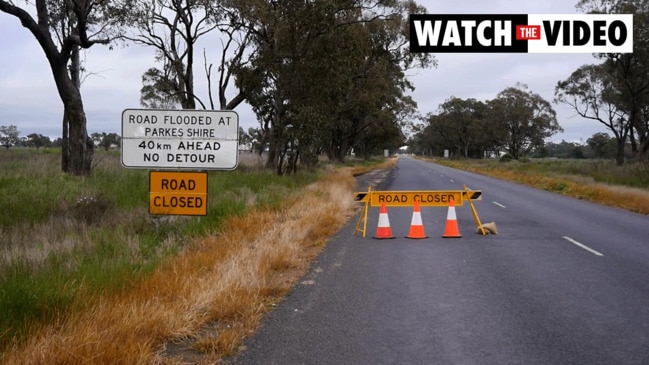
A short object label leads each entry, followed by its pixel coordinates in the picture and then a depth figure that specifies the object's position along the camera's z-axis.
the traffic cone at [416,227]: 12.66
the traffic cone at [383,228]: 12.66
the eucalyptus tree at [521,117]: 82.75
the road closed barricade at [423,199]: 12.92
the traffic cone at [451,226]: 12.78
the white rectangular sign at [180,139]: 9.98
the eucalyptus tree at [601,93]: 51.19
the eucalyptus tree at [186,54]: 28.55
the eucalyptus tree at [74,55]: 18.31
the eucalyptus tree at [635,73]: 41.03
